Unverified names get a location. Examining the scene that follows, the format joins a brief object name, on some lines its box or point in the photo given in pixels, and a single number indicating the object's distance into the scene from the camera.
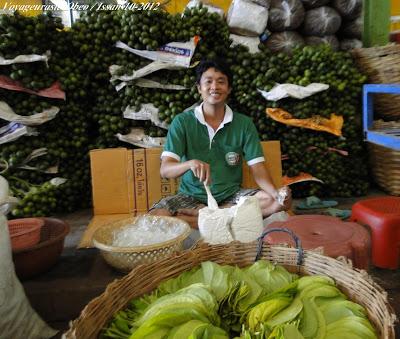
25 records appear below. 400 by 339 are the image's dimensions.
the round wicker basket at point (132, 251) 1.97
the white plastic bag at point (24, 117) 3.25
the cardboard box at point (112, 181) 3.24
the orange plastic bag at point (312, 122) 3.50
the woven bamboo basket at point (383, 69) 3.47
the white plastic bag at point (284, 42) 3.90
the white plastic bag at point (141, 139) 3.58
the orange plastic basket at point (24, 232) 2.11
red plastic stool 2.09
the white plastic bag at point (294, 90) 3.42
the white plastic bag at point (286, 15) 3.91
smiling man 2.77
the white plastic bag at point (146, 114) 3.54
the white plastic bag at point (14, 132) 3.28
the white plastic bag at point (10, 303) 1.73
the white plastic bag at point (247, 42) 3.77
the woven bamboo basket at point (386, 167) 3.58
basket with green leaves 1.06
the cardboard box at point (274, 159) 3.33
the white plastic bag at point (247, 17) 3.75
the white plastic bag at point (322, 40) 4.01
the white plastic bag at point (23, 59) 3.15
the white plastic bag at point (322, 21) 3.96
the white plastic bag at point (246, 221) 1.93
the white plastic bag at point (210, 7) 3.77
